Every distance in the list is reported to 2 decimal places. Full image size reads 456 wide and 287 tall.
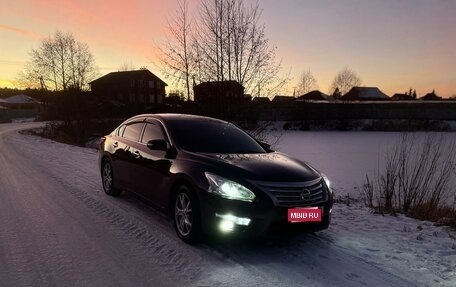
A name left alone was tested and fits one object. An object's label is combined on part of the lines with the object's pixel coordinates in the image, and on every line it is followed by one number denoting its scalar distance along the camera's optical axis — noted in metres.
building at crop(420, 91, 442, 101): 112.10
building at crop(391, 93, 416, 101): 110.85
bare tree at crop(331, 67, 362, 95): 105.36
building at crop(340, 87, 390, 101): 97.22
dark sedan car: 4.67
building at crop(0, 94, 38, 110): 105.00
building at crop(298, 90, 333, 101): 105.16
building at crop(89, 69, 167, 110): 84.25
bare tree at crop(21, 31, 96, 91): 53.31
